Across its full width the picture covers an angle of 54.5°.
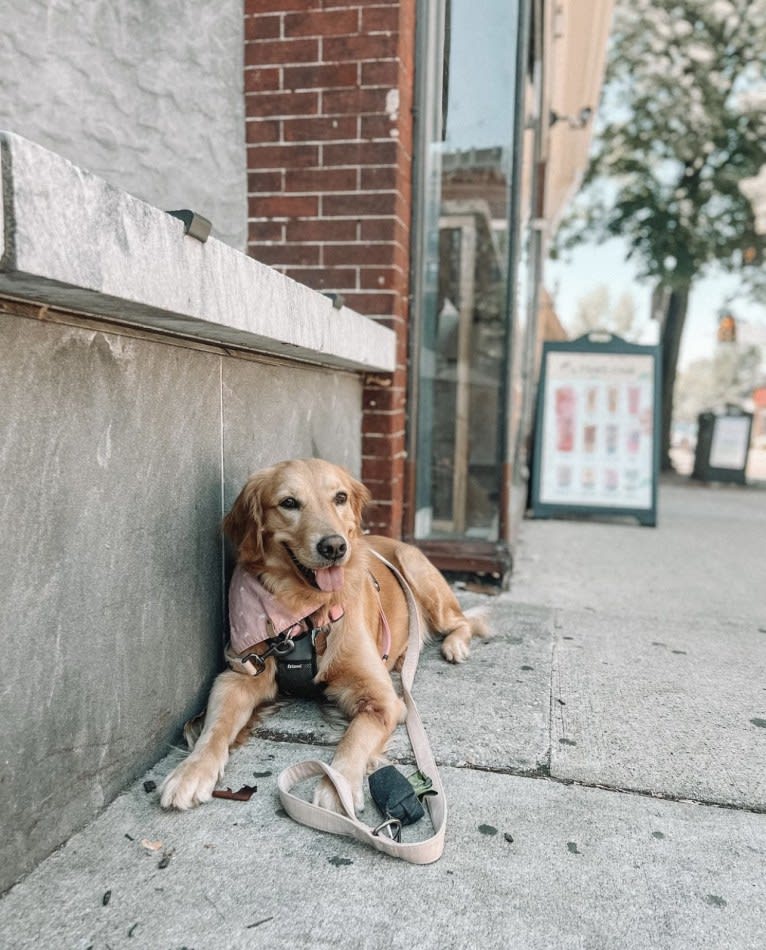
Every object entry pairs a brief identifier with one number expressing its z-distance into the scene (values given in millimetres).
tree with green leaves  13523
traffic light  16484
